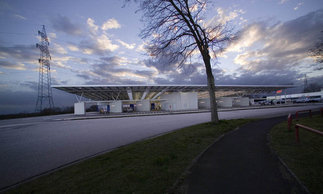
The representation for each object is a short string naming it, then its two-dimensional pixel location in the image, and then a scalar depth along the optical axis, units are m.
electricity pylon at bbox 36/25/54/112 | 40.00
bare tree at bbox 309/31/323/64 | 12.11
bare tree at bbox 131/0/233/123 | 8.91
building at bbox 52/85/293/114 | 34.42
